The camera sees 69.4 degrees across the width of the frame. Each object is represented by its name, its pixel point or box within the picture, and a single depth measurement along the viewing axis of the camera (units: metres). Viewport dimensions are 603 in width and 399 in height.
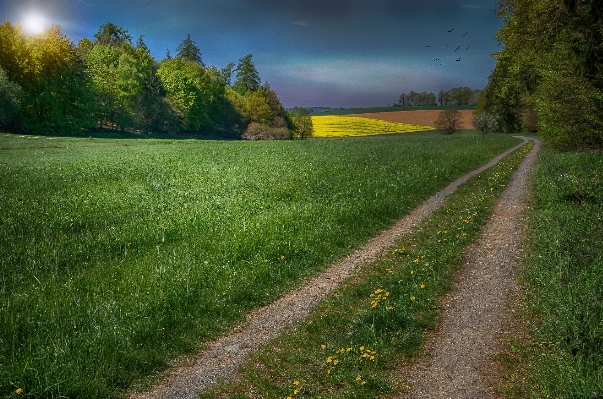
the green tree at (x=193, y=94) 86.75
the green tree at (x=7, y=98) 40.88
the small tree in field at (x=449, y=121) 92.94
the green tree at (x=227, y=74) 125.38
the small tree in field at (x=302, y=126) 104.44
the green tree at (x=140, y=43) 117.33
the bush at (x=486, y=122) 85.81
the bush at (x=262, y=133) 94.44
